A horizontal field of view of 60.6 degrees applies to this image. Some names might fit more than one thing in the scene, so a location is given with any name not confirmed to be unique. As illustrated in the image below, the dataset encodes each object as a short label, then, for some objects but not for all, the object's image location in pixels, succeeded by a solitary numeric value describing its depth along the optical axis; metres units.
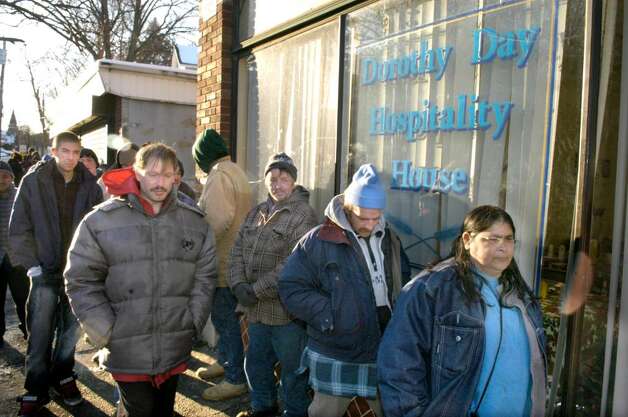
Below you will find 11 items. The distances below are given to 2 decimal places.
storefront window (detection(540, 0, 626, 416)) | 2.46
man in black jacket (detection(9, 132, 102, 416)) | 3.77
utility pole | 15.53
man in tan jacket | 4.08
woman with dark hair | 2.12
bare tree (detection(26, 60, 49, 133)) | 45.38
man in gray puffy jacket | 2.67
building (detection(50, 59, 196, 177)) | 9.62
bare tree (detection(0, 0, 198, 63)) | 17.38
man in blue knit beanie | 2.69
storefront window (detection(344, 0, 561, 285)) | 2.89
